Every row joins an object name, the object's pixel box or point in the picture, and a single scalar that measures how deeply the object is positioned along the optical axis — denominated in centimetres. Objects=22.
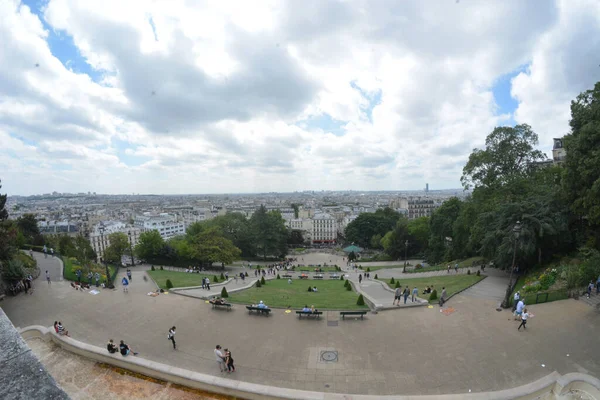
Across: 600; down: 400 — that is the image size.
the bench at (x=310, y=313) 1391
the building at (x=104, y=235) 7512
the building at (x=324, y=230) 10075
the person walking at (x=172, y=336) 1150
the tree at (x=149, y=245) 3844
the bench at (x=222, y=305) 1530
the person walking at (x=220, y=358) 990
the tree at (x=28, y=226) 4215
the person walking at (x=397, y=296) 1535
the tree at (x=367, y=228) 6994
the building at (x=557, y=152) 4565
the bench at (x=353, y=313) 1357
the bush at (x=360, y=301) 1608
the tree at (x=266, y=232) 5075
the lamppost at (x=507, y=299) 1394
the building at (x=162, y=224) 9175
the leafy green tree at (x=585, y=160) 1494
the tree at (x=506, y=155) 2566
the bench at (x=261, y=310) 1446
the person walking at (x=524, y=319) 1205
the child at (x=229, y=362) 980
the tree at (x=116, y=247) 3756
